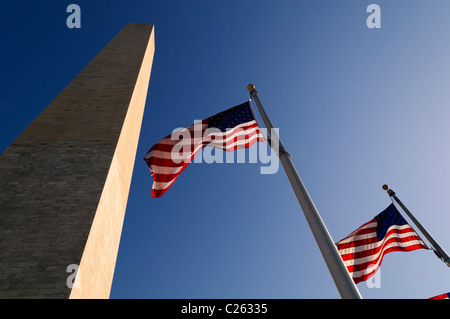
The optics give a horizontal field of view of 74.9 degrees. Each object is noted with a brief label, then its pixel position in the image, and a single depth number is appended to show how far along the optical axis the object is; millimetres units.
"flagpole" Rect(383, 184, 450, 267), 6660
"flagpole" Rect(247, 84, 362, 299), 3048
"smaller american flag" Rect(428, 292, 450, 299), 6340
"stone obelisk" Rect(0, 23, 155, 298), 4879
